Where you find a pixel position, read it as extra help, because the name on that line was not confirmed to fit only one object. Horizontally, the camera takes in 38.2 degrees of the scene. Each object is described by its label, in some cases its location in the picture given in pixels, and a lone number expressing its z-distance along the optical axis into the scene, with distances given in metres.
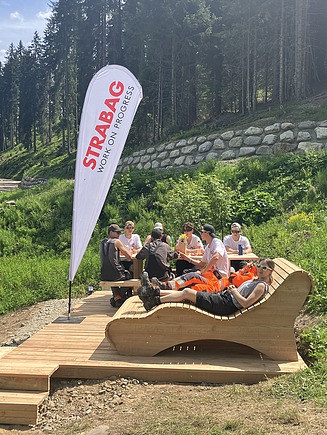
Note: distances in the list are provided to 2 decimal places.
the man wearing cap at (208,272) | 5.99
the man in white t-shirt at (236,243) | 8.95
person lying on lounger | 5.18
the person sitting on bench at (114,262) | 7.66
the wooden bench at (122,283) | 7.51
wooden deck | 4.69
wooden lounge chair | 5.02
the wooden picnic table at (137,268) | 8.30
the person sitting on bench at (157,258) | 7.13
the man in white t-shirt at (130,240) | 8.98
